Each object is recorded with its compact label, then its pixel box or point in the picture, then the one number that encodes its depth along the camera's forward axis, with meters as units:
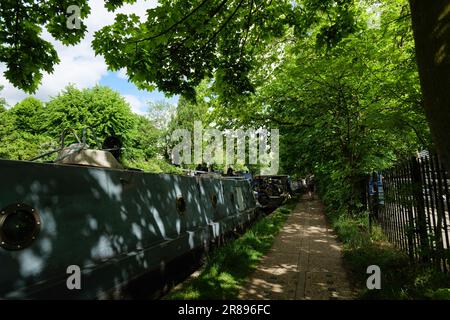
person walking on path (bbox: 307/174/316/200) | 31.09
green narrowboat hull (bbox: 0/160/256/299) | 2.71
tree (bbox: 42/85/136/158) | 34.59
